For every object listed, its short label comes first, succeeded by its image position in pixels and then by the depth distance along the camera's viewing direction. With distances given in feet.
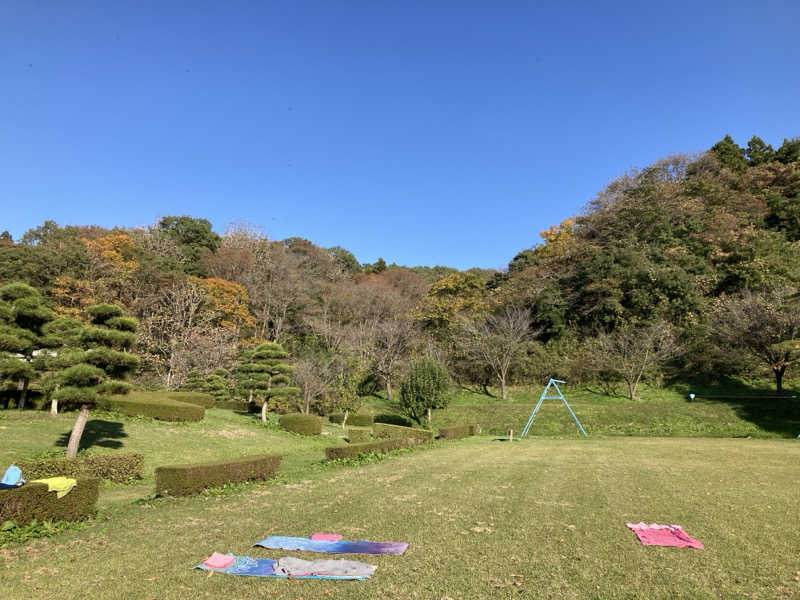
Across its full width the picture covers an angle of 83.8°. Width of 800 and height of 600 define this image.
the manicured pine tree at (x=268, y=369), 72.69
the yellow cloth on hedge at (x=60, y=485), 21.47
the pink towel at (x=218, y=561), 15.75
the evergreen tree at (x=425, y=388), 79.51
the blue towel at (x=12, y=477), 21.05
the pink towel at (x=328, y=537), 18.90
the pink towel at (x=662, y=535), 17.52
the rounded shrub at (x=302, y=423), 66.13
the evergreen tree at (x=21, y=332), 50.70
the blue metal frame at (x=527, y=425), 76.05
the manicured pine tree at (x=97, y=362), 37.11
